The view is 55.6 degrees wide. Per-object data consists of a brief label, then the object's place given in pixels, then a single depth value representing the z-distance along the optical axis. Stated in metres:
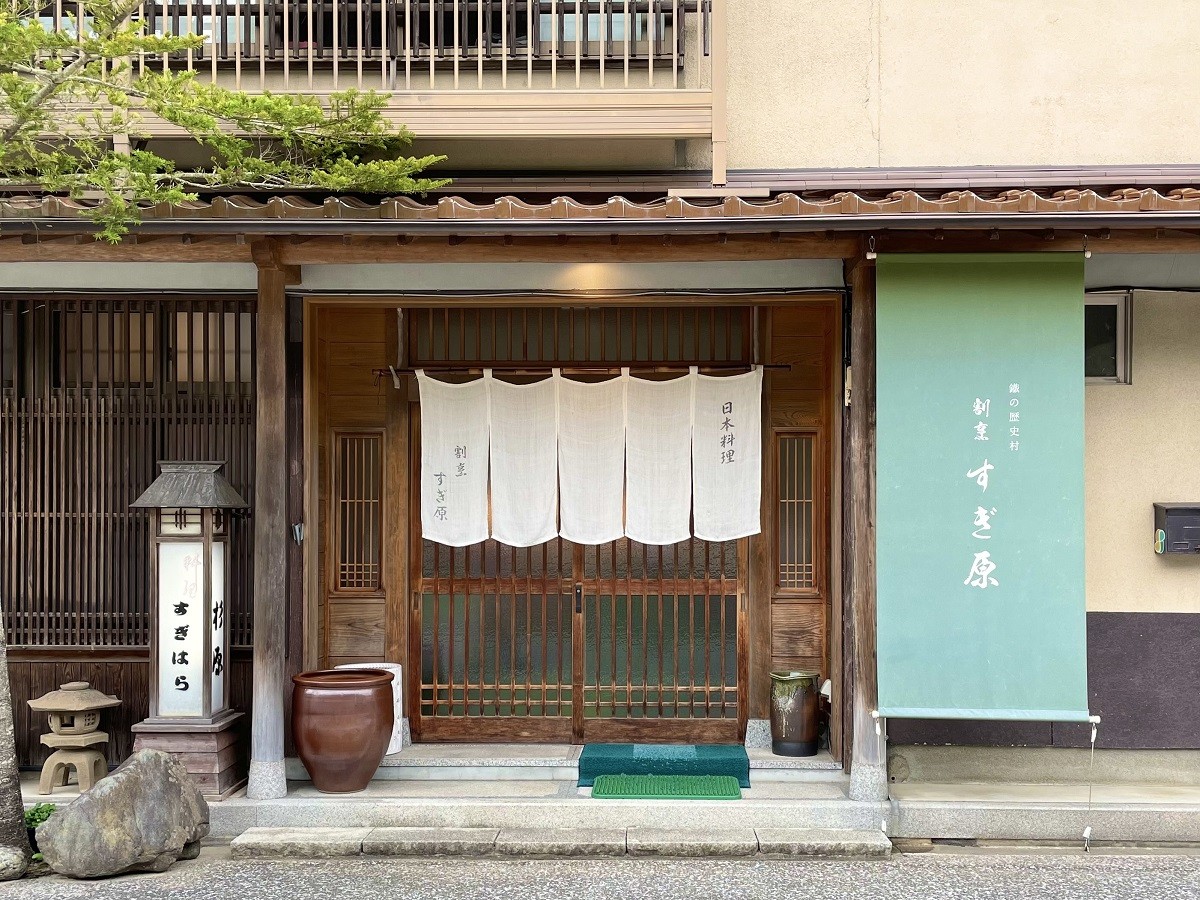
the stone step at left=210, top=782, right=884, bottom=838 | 7.24
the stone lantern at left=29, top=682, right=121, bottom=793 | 7.70
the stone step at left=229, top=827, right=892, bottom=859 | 6.93
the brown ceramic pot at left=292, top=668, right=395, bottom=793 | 7.56
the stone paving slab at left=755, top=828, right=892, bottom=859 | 6.91
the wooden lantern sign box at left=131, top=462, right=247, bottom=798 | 7.54
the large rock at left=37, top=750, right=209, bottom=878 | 6.44
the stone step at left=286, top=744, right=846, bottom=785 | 8.16
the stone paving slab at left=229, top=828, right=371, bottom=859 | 6.96
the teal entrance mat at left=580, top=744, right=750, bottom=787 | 8.12
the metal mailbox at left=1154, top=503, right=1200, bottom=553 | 7.91
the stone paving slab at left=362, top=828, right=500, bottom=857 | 6.97
